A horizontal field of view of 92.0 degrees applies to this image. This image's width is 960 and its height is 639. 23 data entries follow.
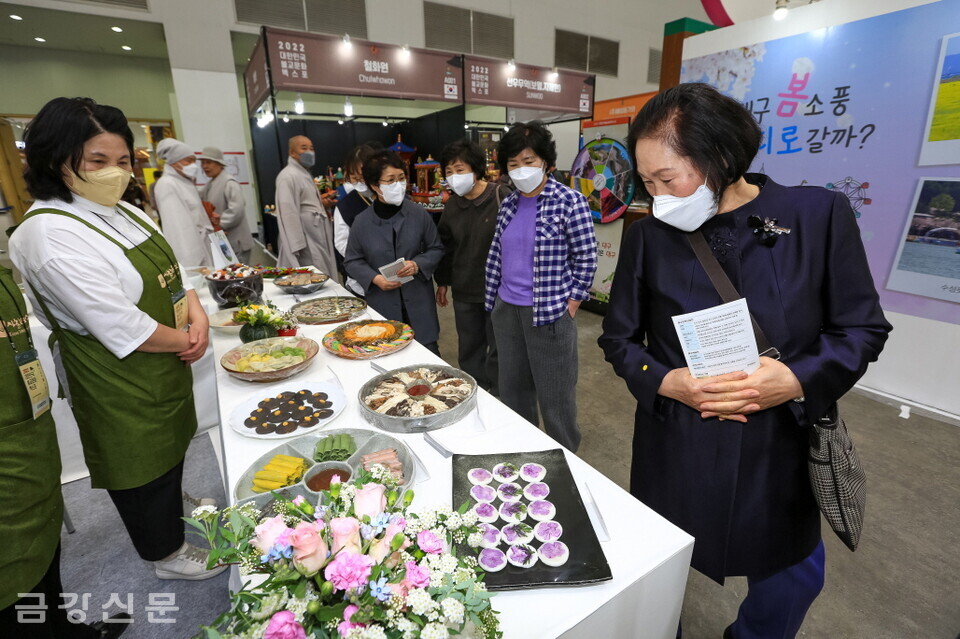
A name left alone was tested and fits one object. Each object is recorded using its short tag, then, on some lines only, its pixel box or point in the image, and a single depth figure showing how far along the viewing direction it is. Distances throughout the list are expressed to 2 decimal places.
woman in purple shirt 2.06
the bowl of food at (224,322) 2.10
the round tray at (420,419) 1.30
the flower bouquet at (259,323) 1.93
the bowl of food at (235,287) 2.37
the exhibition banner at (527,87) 4.95
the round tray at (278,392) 1.31
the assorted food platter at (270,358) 1.61
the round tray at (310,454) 1.00
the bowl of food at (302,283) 2.72
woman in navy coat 1.00
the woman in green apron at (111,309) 1.25
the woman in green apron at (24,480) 1.03
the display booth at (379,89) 3.93
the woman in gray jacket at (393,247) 2.49
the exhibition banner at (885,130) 2.58
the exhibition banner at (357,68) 3.84
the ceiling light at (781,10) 2.99
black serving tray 0.81
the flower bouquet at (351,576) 0.52
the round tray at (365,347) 1.79
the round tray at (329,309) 2.22
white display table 0.79
